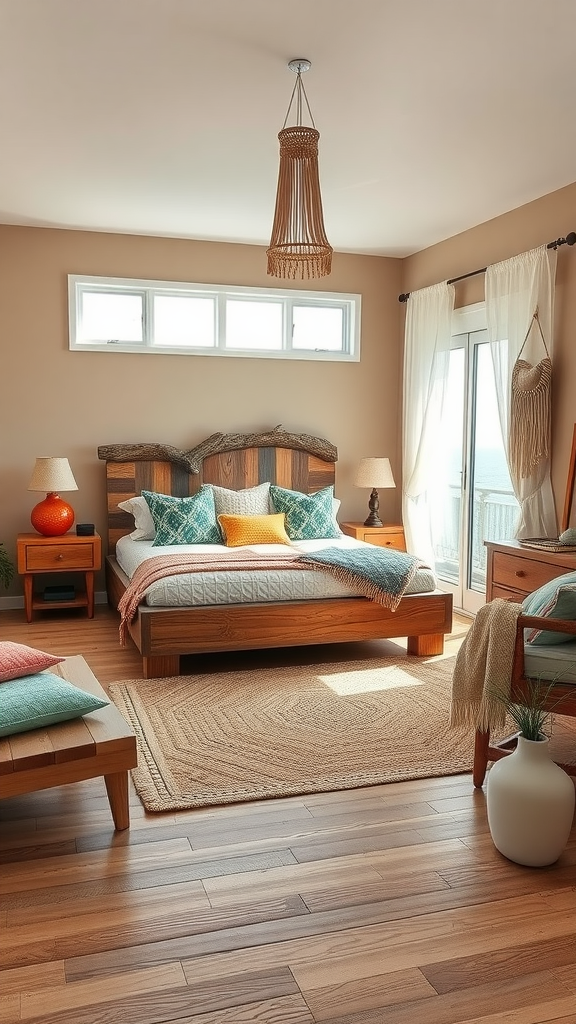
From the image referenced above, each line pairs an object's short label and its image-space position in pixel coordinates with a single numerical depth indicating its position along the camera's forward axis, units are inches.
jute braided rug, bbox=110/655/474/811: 113.4
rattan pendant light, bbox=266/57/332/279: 123.3
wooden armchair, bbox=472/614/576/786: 103.0
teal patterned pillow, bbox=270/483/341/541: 222.8
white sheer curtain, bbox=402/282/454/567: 227.5
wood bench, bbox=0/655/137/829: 92.0
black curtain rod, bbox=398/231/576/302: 173.2
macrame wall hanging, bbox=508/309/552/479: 182.4
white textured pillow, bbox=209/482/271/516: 226.5
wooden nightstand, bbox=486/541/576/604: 156.9
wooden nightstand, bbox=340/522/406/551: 239.1
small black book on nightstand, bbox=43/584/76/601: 213.8
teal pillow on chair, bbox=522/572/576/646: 105.7
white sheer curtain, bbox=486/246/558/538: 182.5
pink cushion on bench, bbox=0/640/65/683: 106.3
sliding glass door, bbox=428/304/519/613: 211.5
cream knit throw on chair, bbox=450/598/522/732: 104.8
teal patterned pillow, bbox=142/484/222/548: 210.4
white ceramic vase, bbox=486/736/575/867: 88.9
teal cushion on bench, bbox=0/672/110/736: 95.8
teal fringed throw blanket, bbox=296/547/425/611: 172.9
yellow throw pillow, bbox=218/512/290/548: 209.8
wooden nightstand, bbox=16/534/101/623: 208.4
